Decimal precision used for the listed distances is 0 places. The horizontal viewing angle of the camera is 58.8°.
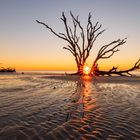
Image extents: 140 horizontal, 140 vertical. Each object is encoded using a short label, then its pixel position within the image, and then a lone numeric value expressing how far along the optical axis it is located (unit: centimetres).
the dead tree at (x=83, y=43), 1156
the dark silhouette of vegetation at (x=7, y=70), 2777
